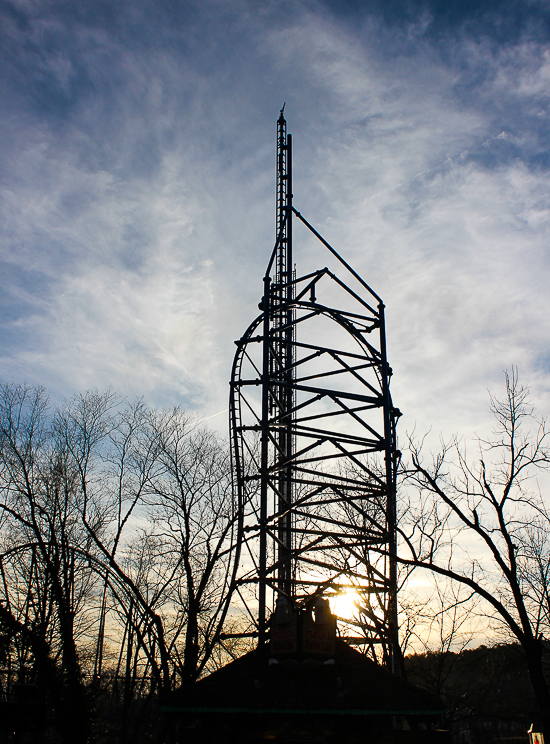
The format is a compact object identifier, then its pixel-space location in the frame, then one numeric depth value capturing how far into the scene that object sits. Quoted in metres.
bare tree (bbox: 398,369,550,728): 12.95
